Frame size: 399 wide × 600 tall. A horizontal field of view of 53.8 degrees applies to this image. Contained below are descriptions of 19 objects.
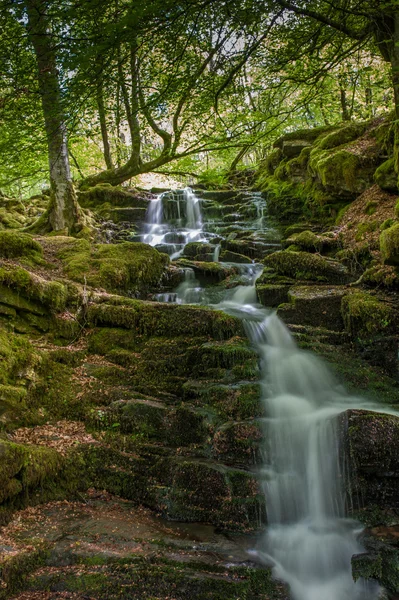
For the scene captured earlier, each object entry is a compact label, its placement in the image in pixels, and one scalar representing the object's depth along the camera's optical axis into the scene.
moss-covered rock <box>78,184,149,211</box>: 15.23
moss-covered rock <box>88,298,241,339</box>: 6.43
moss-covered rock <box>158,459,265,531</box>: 4.04
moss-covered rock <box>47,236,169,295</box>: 7.61
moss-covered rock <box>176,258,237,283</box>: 9.59
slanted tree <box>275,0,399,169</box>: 4.30
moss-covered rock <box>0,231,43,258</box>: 7.18
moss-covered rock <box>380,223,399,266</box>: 6.58
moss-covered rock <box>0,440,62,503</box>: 3.63
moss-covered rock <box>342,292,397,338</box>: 6.10
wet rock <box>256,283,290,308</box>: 7.84
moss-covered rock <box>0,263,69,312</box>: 5.64
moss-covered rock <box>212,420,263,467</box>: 4.45
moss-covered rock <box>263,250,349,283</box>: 8.16
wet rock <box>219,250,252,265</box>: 10.62
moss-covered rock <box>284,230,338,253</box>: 9.48
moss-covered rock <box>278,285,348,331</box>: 6.83
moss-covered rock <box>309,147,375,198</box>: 10.22
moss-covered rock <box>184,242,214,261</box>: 10.91
